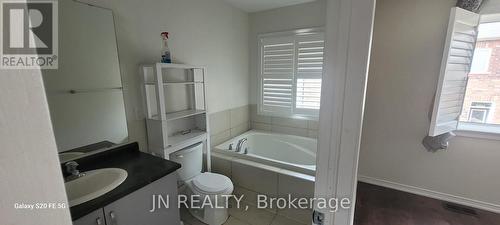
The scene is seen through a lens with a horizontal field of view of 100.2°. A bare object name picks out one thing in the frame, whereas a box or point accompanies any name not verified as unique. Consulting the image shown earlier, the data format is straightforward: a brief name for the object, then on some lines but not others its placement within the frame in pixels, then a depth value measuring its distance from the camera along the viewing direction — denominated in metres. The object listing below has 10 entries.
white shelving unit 1.76
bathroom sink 1.23
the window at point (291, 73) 2.79
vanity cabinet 1.12
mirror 1.35
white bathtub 2.80
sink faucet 1.28
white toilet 1.85
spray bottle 1.81
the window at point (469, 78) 1.92
